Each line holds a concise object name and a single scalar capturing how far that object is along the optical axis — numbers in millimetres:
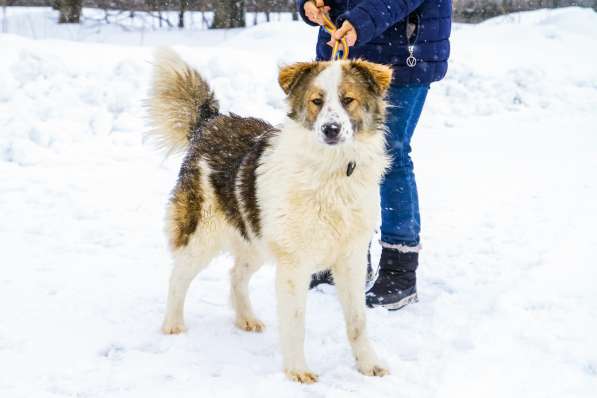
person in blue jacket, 3086
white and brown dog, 2842
